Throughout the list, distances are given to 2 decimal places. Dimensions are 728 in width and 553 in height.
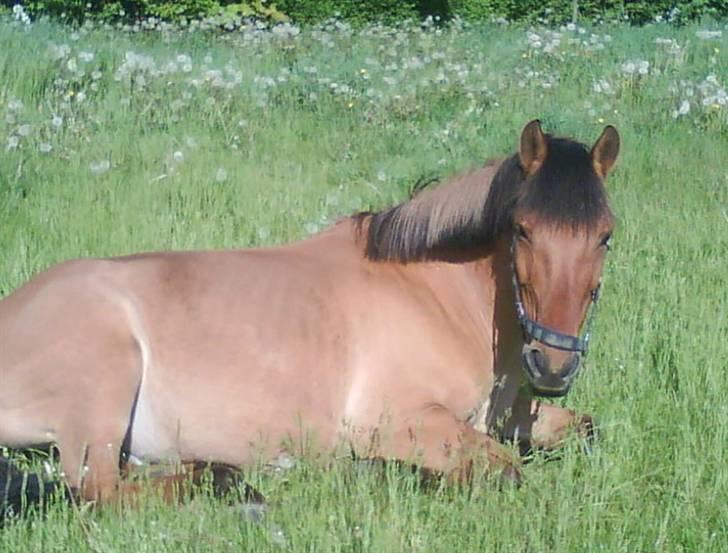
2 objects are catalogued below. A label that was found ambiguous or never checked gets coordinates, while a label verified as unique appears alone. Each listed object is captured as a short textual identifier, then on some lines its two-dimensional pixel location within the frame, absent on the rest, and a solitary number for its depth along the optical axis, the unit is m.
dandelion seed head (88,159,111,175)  16.45
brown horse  7.91
